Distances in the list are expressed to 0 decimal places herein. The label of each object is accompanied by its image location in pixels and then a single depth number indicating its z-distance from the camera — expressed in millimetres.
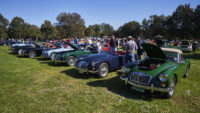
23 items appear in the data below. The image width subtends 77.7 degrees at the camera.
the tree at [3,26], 46391
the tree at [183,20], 39219
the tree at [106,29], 111625
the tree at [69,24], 49375
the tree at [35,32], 53000
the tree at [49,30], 59406
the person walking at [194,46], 15527
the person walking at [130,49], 6488
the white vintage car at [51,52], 10369
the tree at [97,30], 102375
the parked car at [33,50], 11727
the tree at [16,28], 50156
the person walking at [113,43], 9734
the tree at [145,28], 71775
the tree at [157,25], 56694
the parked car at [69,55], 8266
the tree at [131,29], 79250
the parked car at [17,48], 13145
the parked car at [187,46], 15195
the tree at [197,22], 35247
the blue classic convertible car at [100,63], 5641
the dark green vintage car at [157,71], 3711
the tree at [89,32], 87812
